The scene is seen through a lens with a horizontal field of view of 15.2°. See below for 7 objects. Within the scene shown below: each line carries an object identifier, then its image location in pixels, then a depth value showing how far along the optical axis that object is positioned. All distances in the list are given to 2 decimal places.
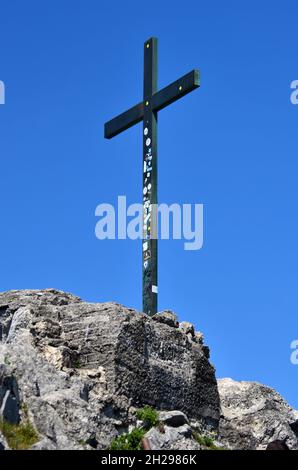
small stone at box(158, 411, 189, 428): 20.75
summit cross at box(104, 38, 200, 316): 25.53
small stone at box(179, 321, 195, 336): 24.11
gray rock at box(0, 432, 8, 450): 17.40
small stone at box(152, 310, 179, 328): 23.52
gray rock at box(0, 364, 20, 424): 18.80
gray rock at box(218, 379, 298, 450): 23.33
